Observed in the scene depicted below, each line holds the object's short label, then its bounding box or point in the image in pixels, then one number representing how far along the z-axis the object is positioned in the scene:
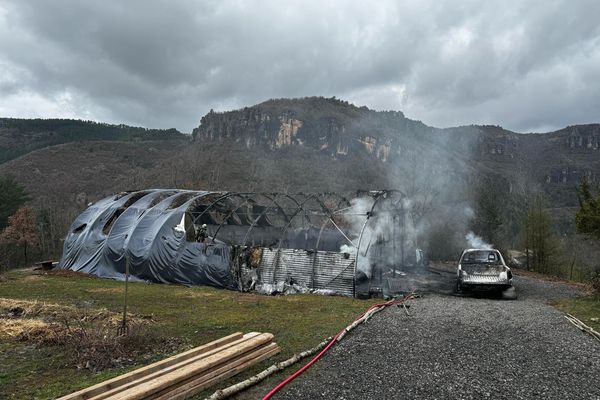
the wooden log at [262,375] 4.93
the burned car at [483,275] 13.60
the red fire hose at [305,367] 5.12
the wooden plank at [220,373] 4.75
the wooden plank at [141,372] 4.38
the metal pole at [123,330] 7.45
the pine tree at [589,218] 13.53
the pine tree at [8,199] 30.95
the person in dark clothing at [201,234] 19.11
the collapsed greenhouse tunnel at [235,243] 15.03
